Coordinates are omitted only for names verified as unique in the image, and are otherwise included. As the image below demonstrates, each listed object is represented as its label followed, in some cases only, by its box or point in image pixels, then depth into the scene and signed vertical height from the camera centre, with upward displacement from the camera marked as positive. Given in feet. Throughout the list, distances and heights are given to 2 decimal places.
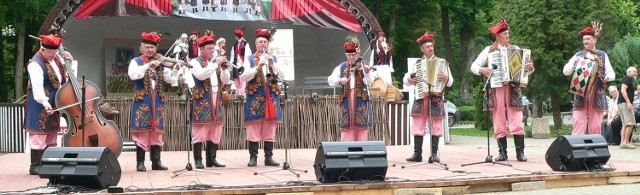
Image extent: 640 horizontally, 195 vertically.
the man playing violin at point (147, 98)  30.14 +0.33
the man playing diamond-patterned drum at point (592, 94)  34.99 +0.35
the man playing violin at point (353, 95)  32.48 +0.39
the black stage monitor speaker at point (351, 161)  25.52 -1.51
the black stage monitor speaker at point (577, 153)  28.84 -1.52
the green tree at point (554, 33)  70.95 +5.45
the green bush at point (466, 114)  106.42 -1.06
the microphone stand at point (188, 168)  29.28 -1.96
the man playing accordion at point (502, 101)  33.88 +0.12
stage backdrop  58.49 +5.63
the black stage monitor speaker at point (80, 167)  24.23 -1.50
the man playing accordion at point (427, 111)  34.06 -0.22
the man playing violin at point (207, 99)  30.94 +0.29
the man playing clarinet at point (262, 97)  31.53 +0.34
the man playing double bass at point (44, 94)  28.84 +0.47
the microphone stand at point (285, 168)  29.82 -2.01
